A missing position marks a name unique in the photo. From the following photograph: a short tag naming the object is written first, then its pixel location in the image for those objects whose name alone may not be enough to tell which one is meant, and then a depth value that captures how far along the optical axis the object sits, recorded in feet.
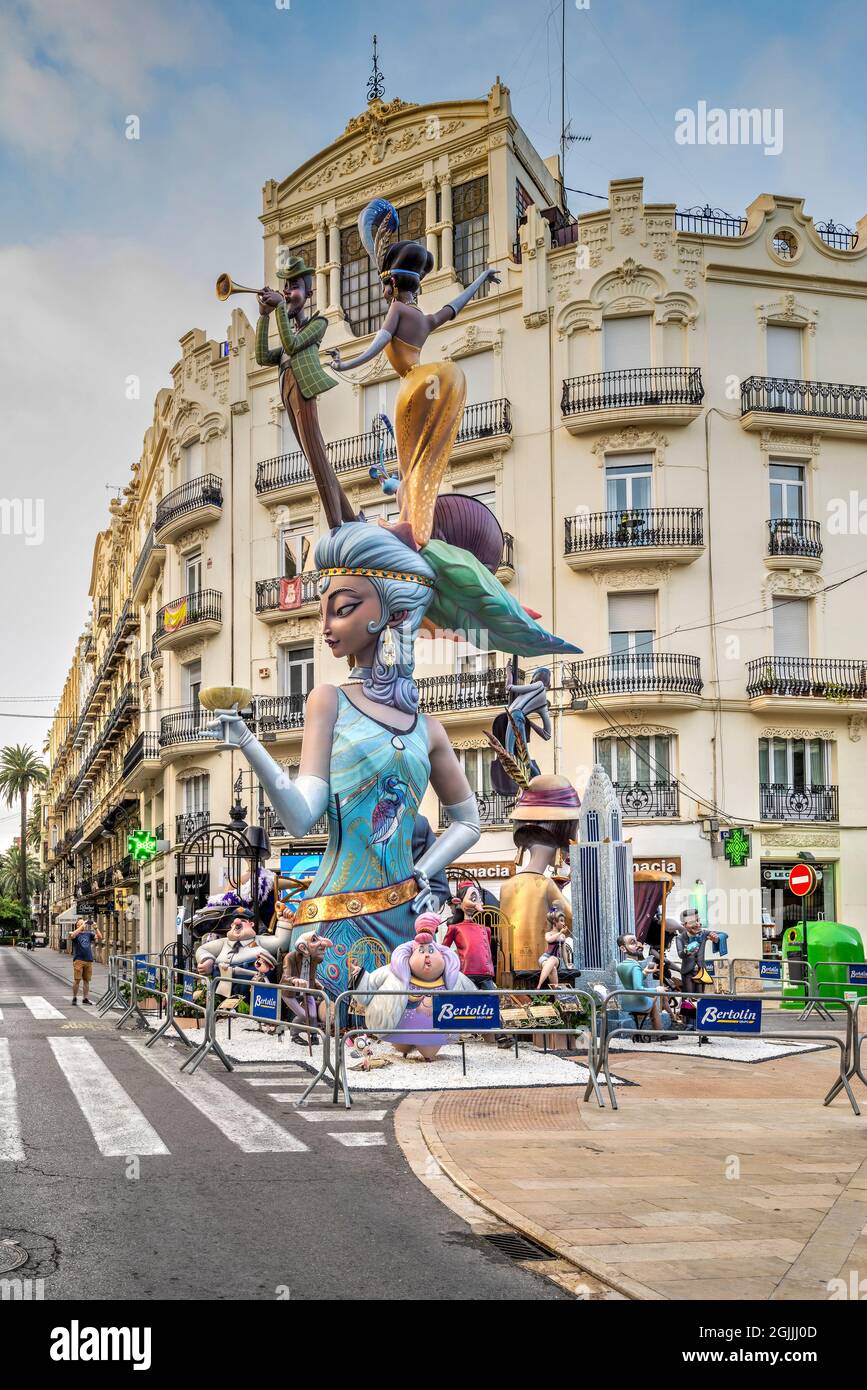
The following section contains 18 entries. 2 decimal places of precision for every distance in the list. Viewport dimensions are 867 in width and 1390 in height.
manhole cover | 21.52
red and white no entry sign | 76.84
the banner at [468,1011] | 43.19
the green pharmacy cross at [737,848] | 105.50
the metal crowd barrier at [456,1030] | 40.34
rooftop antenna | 135.13
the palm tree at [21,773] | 378.12
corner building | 108.27
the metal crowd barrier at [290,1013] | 41.52
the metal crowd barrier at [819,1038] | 38.47
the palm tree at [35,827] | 481.05
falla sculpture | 55.06
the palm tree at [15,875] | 451.12
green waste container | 83.97
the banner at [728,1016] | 42.52
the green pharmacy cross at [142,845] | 96.58
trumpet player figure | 58.29
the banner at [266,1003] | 47.50
